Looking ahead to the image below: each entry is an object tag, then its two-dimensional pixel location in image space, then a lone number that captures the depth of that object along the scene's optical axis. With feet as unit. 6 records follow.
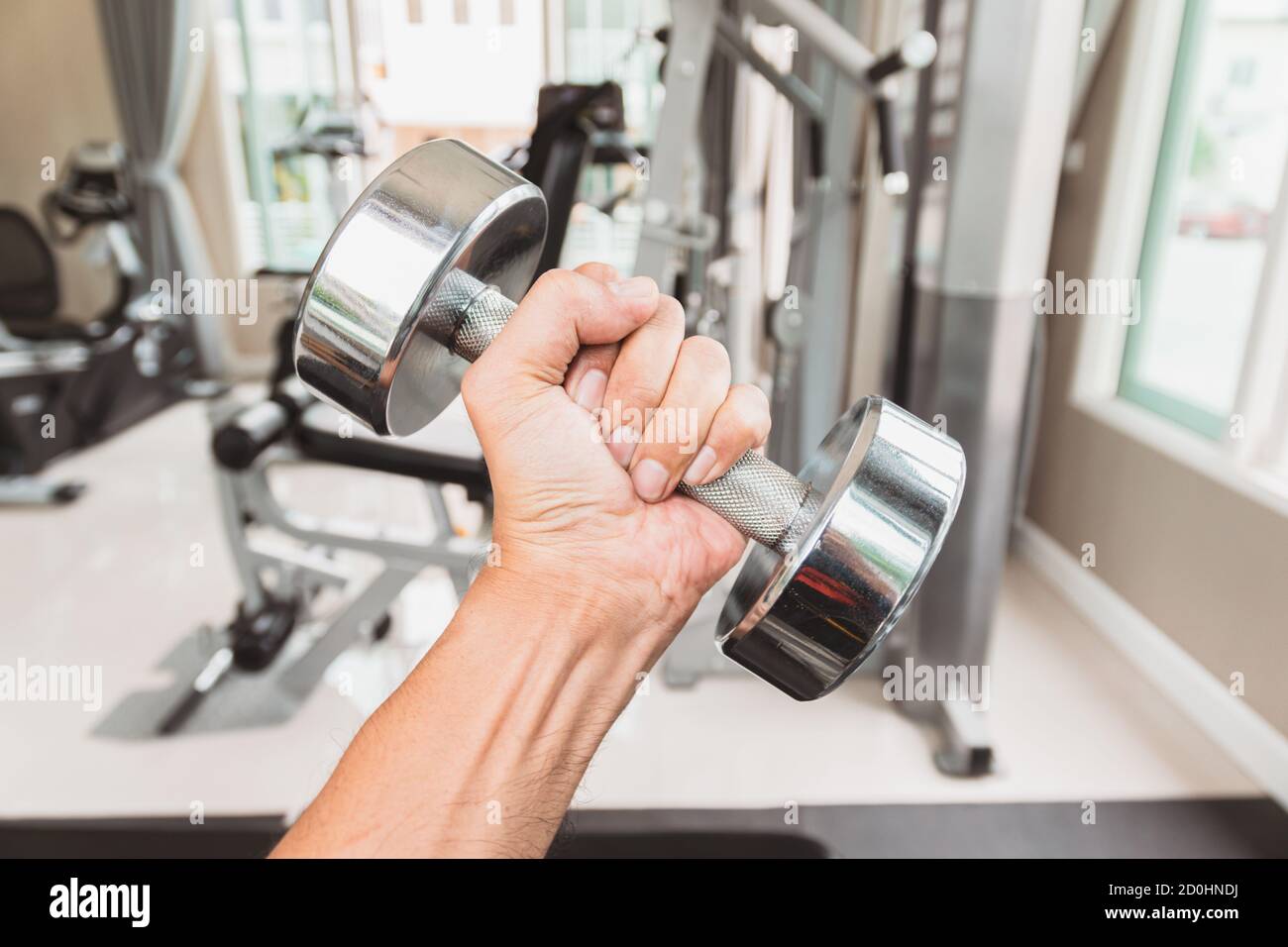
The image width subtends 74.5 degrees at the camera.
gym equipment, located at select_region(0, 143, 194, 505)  11.82
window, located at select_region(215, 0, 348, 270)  17.08
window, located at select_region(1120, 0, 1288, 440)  6.71
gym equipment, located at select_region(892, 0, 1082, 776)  5.63
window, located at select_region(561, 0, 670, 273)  17.15
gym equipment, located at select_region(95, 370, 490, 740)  6.05
